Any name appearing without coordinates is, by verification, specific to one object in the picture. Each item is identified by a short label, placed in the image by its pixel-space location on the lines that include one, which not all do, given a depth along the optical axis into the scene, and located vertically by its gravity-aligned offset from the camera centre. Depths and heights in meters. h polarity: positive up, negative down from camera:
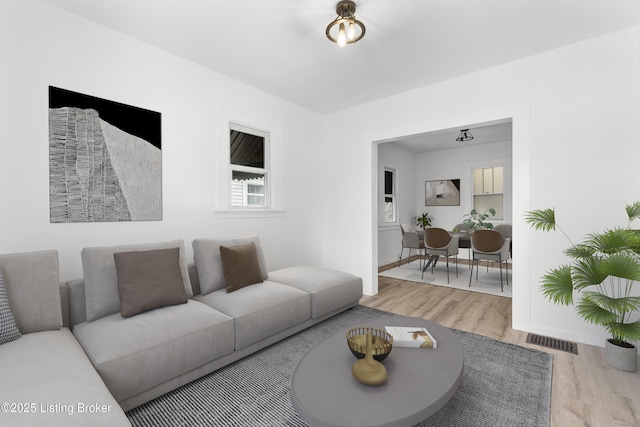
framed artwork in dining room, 7.46 +0.45
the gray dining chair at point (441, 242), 5.09 -0.57
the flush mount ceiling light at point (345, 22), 2.22 +1.46
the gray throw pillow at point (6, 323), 1.62 -0.62
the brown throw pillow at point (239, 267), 2.72 -0.54
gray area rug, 1.70 -1.21
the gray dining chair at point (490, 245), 4.59 -0.58
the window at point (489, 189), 6.89 +0.47
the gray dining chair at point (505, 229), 5.61 -0.38
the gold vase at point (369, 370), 1.38 -0.77
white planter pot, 2.20 -1.13
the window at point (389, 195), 6.91 +0.35
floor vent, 2.58 -1.23
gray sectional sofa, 1.45 -0.77
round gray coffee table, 1.20 -0.84
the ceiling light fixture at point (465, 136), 5.84 +1.50
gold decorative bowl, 1.51 -0.72
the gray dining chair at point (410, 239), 5.76 -0.59
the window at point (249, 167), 3.66 +0.56
